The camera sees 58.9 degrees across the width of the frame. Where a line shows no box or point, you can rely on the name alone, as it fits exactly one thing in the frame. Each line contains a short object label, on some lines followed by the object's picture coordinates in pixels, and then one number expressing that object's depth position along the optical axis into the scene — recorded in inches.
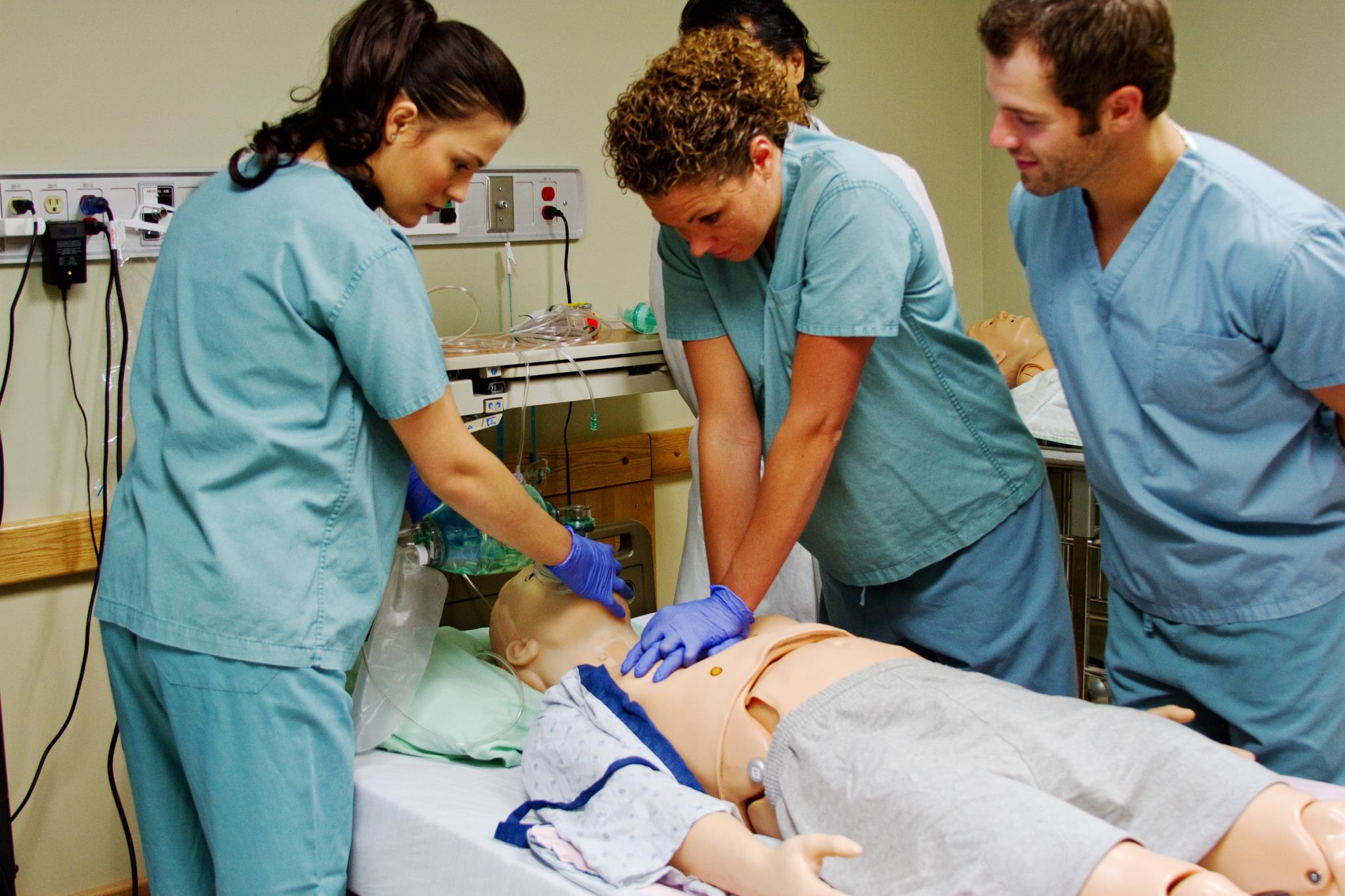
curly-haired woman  57.3
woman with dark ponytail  53.6
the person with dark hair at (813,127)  85.2
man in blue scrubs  49.1
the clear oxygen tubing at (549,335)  92.0
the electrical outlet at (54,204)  87.3
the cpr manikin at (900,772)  43.1
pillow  67.7
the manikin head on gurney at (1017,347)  115.2
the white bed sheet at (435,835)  55.2
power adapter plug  86.9
